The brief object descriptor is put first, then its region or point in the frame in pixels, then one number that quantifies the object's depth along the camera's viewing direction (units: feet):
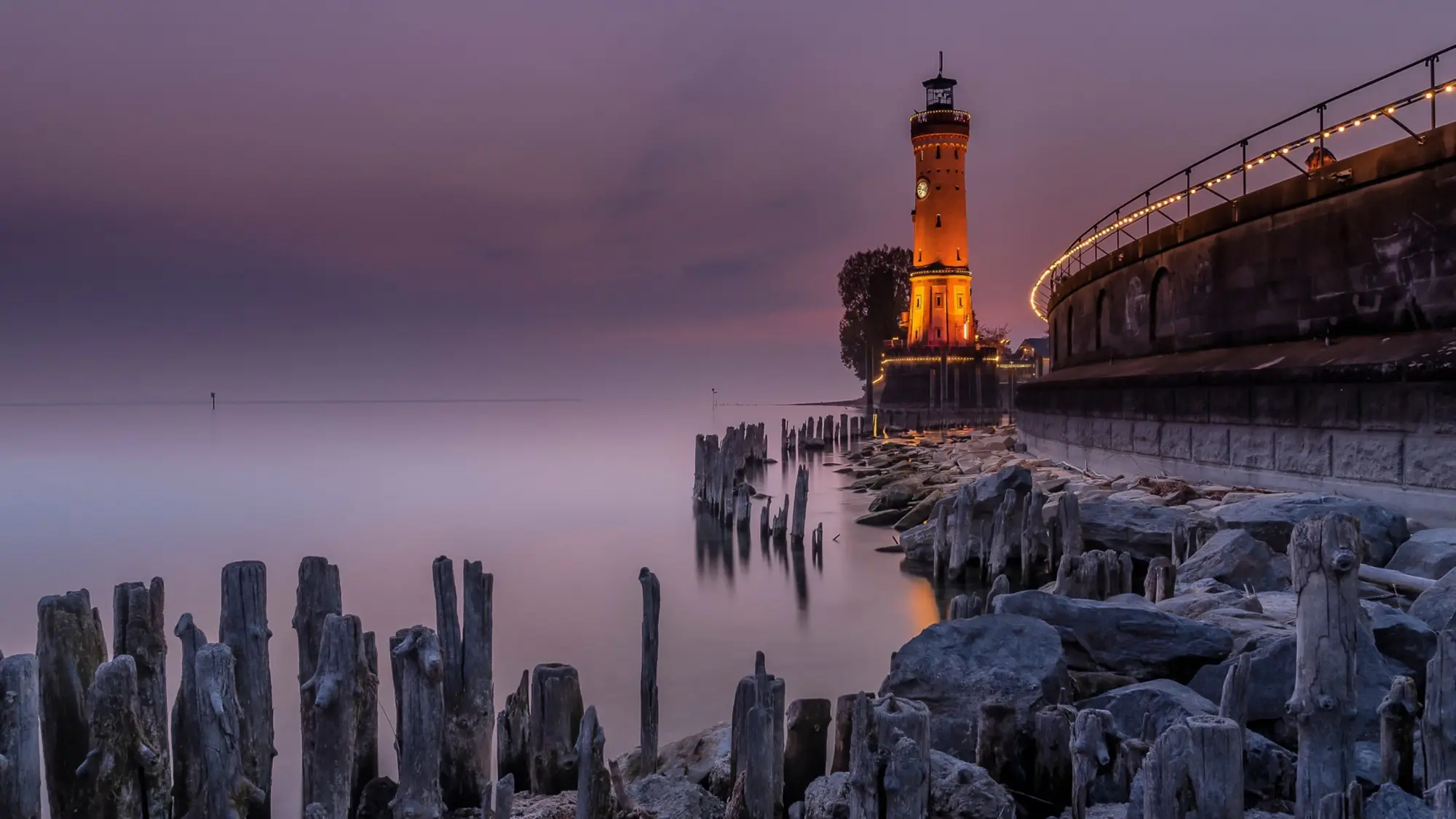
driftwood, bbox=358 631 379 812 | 18.53
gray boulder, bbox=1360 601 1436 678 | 19.63
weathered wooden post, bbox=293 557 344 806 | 19.08
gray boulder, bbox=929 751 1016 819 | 15.49
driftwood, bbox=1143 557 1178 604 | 27.86
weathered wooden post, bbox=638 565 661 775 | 20.68
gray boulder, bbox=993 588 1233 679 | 21.43
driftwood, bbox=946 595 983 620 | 23.54
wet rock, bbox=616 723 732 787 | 19.48
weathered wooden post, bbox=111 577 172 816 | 17.22
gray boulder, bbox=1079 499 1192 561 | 38.14
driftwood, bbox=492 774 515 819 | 14.15
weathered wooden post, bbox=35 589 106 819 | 16.71
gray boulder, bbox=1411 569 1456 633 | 21.98
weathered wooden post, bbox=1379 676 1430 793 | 15.14
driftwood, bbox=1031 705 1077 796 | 16.60
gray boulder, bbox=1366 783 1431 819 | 13.61
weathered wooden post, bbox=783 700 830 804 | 18.12
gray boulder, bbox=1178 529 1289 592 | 29.45
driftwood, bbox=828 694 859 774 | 17.84
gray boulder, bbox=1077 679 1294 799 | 16.44
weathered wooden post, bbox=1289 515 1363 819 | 14.52
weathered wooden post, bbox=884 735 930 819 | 12.41
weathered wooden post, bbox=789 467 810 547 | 56.29
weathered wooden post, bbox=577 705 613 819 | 15.55
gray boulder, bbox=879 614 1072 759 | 19.24
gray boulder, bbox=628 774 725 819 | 17.30
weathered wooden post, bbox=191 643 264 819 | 15.24
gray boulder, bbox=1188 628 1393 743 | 17.74
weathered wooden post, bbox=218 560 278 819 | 17.72
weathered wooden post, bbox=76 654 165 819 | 15.10
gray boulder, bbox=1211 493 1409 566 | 30.91
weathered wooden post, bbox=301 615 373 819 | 15.81
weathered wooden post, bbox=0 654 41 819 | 14.62
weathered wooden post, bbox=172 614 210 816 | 16.94
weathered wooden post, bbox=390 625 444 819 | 16.15
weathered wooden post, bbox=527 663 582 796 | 18.88
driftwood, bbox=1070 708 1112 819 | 15.38
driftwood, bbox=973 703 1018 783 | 17.10
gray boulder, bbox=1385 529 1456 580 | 27.27
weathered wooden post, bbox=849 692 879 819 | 12.67
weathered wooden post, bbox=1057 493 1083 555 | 37.52
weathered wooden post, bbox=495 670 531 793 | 19.43
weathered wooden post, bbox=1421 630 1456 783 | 14.28
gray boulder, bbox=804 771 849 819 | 16.07
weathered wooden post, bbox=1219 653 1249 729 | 16.26
